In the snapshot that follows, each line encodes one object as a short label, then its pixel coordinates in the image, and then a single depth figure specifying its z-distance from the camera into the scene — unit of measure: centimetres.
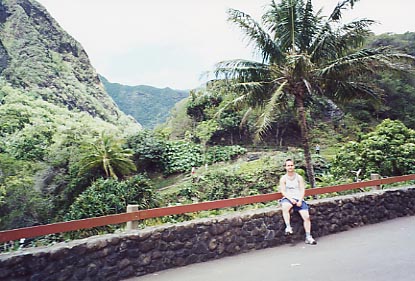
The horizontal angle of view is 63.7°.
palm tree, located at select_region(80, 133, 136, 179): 1530
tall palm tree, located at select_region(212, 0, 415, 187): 1059
